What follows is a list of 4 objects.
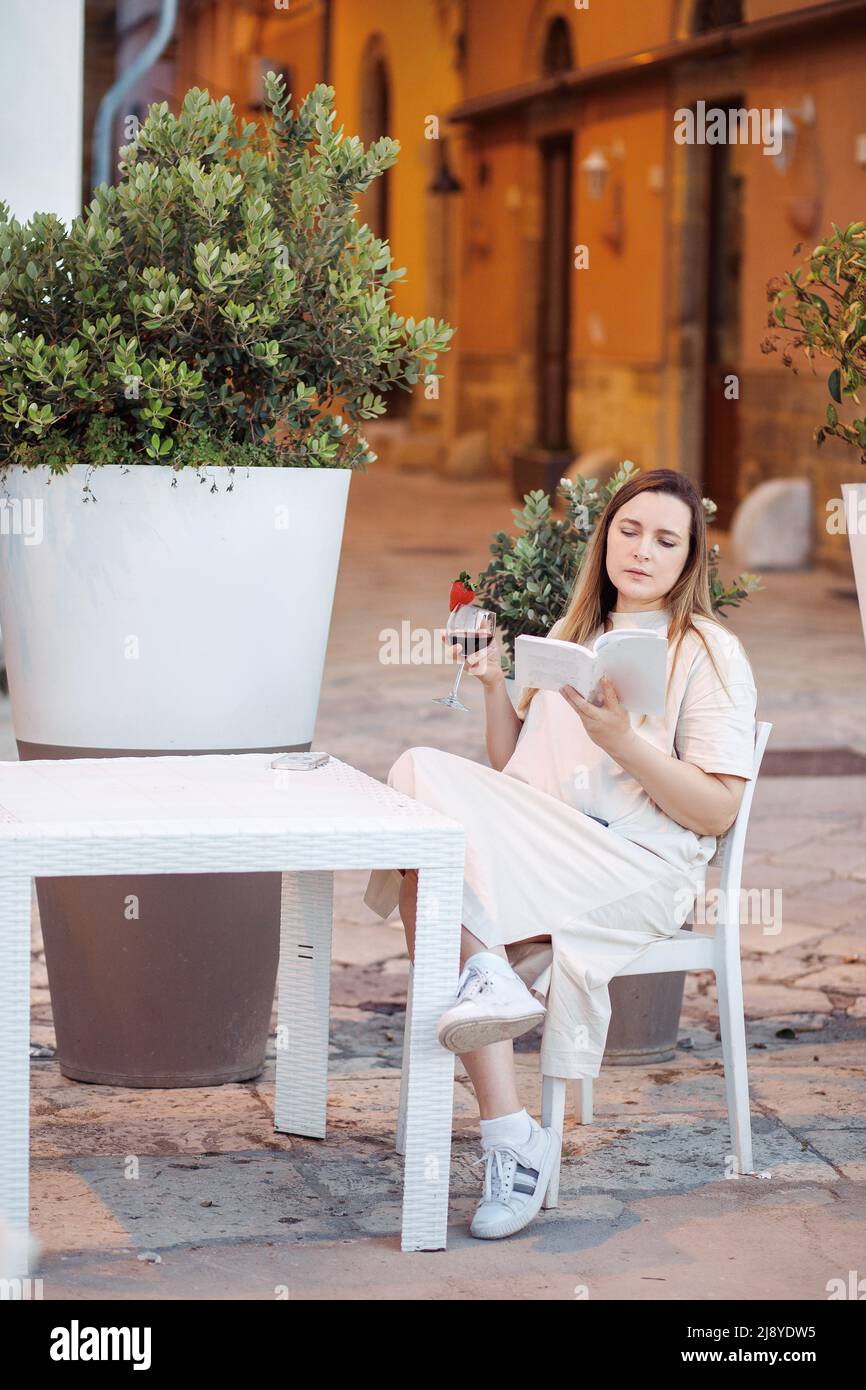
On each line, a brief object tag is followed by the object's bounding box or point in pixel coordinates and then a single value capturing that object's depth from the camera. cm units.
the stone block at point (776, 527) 1196
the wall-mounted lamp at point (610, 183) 1553
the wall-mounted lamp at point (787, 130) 1219
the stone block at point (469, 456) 1906
